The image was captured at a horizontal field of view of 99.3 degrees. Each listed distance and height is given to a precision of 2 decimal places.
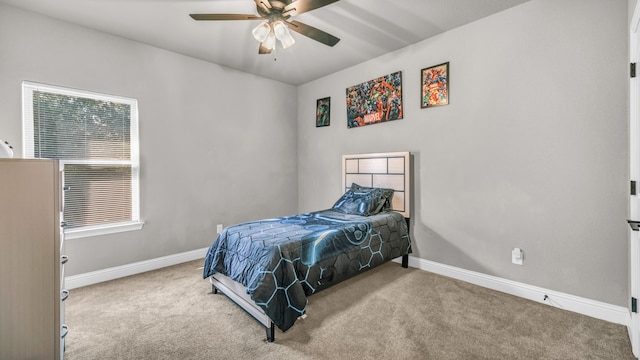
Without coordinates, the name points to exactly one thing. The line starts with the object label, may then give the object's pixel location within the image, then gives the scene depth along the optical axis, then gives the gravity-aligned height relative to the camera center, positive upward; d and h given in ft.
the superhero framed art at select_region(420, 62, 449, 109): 9.79 +3.42
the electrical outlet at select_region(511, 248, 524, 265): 8.28 -2.41
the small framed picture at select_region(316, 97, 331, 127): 13.93 +3.50
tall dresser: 4.15 -1.23
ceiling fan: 6.39 +4.02
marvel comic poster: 11.19 +3.41
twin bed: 6.22 -1.91
